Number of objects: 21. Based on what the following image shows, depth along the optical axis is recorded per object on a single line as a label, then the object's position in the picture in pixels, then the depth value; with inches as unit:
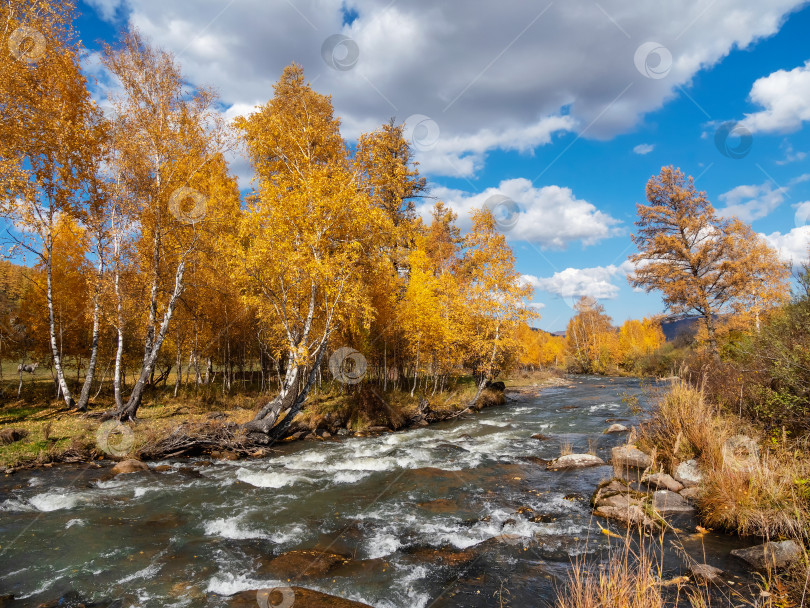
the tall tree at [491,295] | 977.5
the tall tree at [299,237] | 639.1
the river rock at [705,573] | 235.5
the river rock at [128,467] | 479.0
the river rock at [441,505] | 376.8
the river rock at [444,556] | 275.4
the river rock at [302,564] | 259.7
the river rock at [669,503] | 336.2
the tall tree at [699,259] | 1061.1
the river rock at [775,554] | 233.8
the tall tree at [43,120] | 554.3
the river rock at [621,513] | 313.4
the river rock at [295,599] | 221.6
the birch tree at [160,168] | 676.7
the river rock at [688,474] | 371.1
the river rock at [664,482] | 368.5
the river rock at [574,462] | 500.7
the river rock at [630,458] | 442.6
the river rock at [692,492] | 349.9
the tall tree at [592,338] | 2593.5
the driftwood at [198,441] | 547.5
